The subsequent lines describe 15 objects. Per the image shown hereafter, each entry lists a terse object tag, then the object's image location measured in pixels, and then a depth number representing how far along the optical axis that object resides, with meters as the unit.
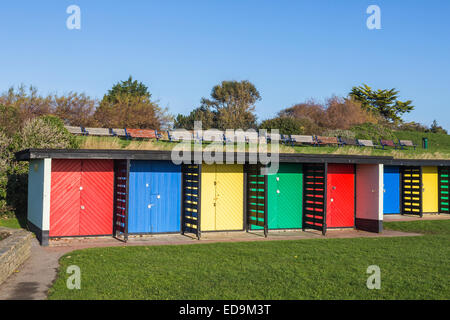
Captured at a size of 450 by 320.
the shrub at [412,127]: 55.53
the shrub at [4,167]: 15.49
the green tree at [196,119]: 52.95
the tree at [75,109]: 29.78
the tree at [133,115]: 32.53
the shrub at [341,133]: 33.66
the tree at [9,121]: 19.36
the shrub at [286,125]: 34.50
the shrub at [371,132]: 34.30
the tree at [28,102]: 27.08
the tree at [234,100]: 54.47
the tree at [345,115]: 45.97
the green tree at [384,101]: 58.34
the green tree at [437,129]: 62.80
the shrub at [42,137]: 16.44
